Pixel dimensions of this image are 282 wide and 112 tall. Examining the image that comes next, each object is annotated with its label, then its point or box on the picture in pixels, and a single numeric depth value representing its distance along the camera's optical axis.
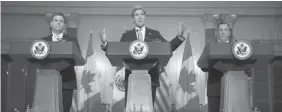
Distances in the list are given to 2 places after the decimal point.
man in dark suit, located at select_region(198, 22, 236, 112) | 4.39
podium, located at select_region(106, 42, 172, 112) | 3.72
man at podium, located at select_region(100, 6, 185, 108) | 4.40
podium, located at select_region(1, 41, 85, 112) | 3.79
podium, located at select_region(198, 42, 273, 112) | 3.79
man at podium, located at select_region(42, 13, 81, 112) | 4.43
